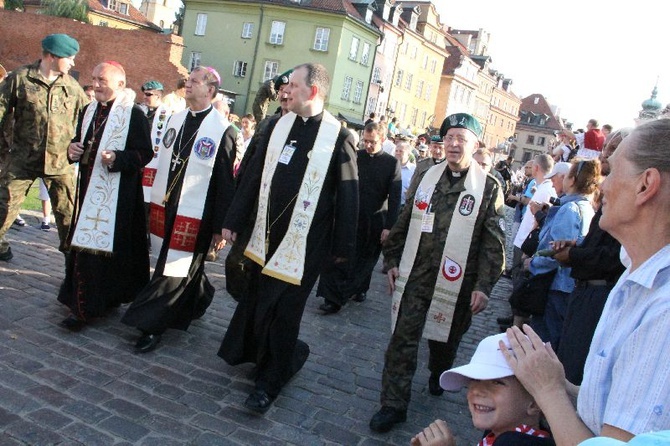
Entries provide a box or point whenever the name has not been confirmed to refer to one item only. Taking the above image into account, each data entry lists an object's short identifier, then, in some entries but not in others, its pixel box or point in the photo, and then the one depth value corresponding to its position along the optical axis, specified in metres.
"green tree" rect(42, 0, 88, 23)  48.03
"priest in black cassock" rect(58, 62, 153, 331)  4.81
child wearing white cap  1.92
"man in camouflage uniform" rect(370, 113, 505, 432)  4.04
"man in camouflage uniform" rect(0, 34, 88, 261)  5.89
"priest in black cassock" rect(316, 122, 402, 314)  6.77
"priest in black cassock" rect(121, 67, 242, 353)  4.67
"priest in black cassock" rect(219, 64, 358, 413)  4.08
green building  41.16
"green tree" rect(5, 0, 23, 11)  50.12
